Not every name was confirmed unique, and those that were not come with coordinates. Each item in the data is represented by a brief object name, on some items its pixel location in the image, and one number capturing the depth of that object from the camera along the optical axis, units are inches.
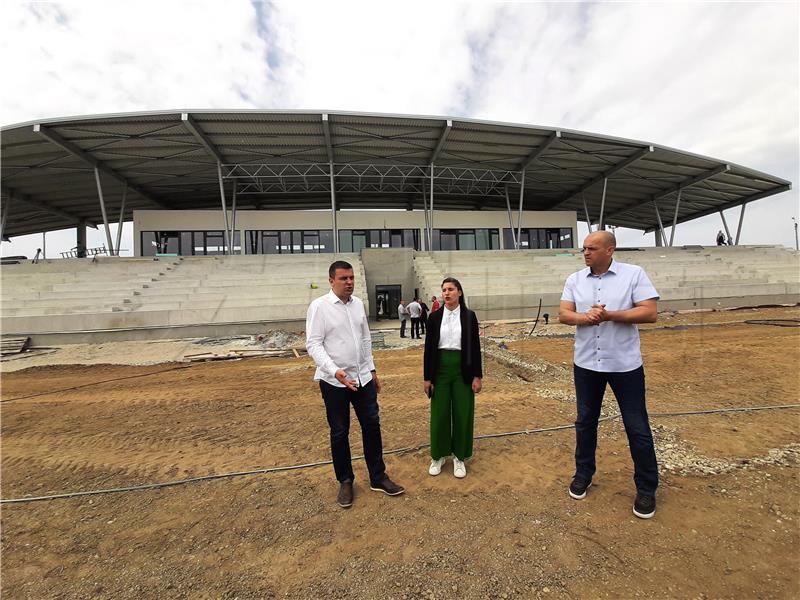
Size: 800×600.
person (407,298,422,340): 506.6
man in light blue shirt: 99.0
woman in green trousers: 124.3
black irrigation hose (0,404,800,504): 121.4
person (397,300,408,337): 537.0
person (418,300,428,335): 527.8
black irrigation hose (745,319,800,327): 463.6
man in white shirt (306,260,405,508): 110.0
